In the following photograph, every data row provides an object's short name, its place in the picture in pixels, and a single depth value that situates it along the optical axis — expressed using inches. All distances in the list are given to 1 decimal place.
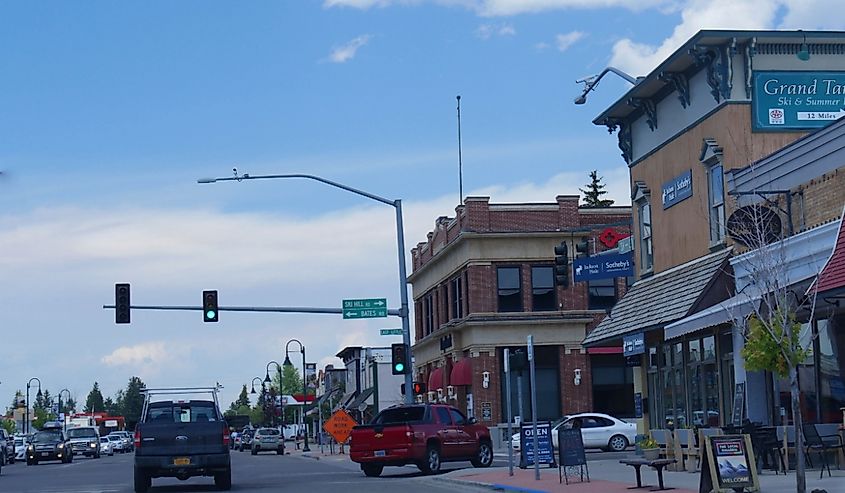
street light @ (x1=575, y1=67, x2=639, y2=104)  1197.1
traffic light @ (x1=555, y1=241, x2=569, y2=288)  1273.4
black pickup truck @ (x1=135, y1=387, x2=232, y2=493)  1029.8
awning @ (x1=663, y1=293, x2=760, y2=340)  922.1
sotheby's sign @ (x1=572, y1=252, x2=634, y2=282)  1334.9
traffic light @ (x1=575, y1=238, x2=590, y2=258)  1342.3
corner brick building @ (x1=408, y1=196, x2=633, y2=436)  2187.5
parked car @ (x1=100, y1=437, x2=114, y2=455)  3206.2
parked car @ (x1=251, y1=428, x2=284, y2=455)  2746.1
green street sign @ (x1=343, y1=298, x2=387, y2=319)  1621.6
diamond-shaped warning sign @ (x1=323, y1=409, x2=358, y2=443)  1836.9
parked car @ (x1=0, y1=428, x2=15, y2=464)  2447.2
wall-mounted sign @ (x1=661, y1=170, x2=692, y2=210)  1203.2
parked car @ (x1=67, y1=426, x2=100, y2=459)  2795.3
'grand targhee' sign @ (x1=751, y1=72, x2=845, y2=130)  1110.4
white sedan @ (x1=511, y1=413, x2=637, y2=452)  1723.7
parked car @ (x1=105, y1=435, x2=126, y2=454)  3412.9
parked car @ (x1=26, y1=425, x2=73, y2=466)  2320.4
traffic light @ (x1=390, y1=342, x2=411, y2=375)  1539.1
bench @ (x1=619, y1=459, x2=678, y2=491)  821.2
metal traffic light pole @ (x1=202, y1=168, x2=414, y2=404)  1552.7
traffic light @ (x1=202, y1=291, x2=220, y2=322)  1557.6
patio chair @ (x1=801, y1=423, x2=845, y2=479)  882.8
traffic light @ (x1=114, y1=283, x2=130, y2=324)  1542.8
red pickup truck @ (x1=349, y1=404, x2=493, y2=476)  1272.1
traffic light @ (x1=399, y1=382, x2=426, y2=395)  1646.2
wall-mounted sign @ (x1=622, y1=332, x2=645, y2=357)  1238.9
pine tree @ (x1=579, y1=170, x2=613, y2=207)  4035.4
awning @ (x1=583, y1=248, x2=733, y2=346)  1116.5
